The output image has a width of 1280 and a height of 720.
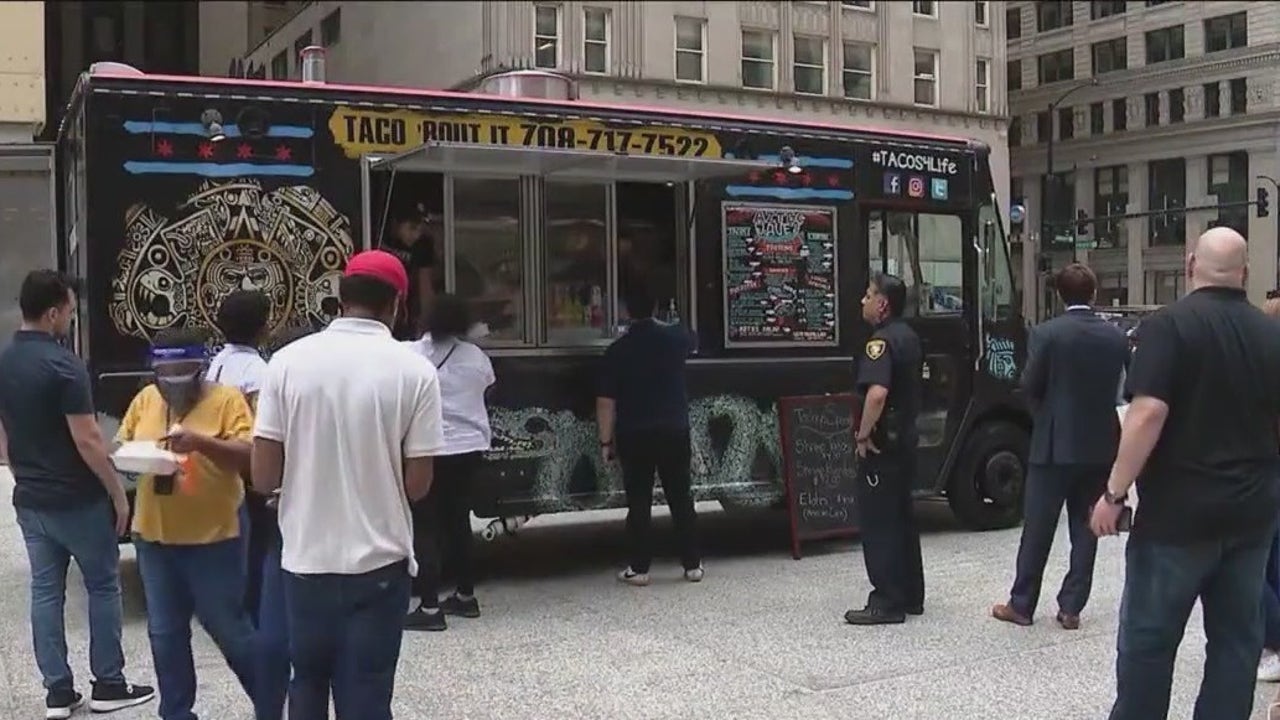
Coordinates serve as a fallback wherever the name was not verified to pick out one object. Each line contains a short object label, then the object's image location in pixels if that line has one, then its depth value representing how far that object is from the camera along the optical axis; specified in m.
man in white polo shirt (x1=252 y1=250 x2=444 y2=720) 3.40
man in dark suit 6.25
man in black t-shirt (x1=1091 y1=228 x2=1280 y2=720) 3.82
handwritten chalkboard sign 8.27
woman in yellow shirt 4.18
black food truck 6.43
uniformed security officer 6.44
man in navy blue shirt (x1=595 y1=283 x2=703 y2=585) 7.26
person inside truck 7.09
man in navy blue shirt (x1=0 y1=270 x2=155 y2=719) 4.68
